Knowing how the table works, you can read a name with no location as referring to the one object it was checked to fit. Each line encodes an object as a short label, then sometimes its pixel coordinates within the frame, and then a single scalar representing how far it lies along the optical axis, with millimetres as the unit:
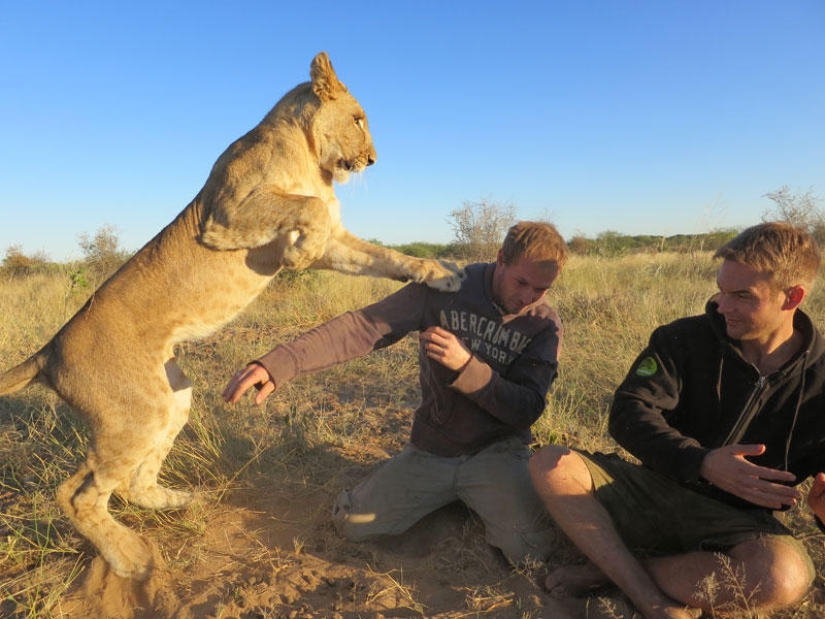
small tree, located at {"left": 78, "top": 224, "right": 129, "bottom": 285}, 13586
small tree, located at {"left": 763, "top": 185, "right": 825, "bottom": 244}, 10115
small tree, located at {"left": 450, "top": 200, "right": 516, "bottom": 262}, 12859
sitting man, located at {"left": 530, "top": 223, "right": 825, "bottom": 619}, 2498
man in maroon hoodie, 3158
